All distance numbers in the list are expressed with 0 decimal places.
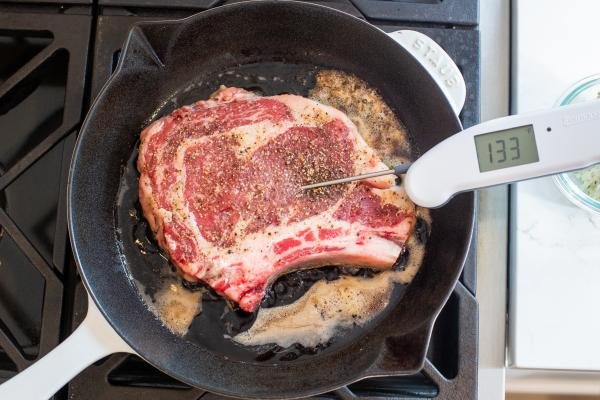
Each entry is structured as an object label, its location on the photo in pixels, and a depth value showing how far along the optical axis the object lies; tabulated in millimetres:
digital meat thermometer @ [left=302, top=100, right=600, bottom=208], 876
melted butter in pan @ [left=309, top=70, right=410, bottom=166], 1119
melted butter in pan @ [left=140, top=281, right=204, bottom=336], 1054
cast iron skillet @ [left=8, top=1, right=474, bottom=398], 982
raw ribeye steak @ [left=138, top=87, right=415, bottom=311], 998
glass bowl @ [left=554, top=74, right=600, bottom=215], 1074
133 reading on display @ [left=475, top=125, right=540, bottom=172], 895
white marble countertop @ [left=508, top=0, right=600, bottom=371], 1067
